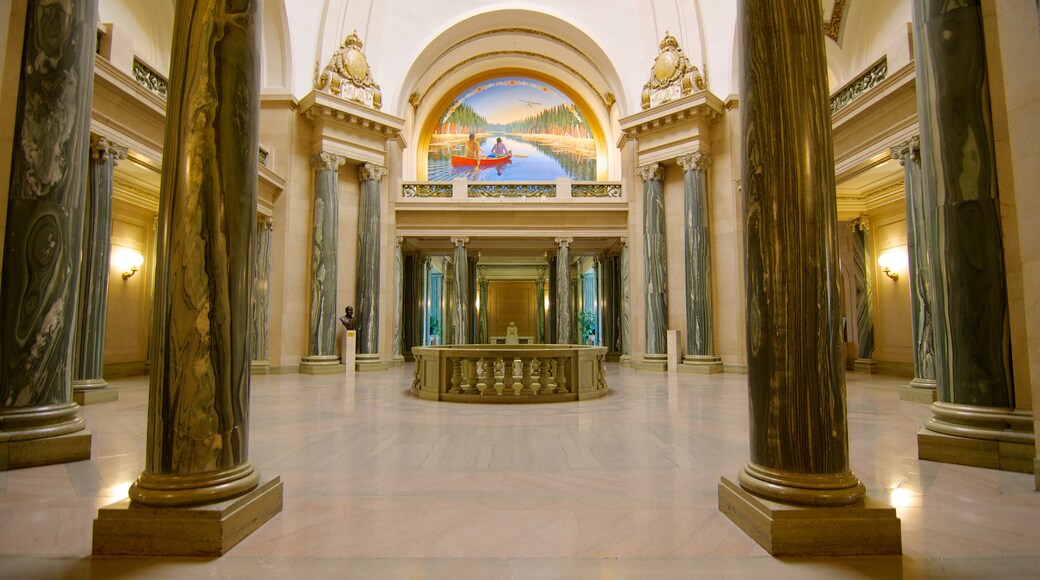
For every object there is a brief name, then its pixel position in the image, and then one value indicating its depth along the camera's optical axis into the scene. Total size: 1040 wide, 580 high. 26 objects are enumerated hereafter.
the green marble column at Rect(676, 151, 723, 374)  13.86
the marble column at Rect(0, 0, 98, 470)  4.25
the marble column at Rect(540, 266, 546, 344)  25.52
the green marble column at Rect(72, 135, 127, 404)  7.89
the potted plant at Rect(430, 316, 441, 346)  26.85
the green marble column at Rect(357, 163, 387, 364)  14.57
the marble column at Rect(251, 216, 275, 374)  12.92
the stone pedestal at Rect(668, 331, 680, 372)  14.11
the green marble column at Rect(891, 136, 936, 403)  8.09
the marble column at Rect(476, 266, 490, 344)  24.38
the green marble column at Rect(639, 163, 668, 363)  14.61
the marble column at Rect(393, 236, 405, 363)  16.62
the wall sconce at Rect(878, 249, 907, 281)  13.59
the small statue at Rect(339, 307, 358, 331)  14.12
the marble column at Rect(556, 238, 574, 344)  16.97
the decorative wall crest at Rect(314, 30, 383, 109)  14.39
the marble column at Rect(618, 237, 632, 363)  16.41
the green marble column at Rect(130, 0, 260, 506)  2.67
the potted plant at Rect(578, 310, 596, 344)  25.41
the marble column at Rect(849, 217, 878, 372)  14.49
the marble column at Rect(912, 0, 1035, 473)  4.19
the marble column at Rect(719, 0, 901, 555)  2.53
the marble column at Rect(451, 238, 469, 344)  16.92
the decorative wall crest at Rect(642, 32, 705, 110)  14.63
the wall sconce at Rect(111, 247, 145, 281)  13.05
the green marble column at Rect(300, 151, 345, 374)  13.85
